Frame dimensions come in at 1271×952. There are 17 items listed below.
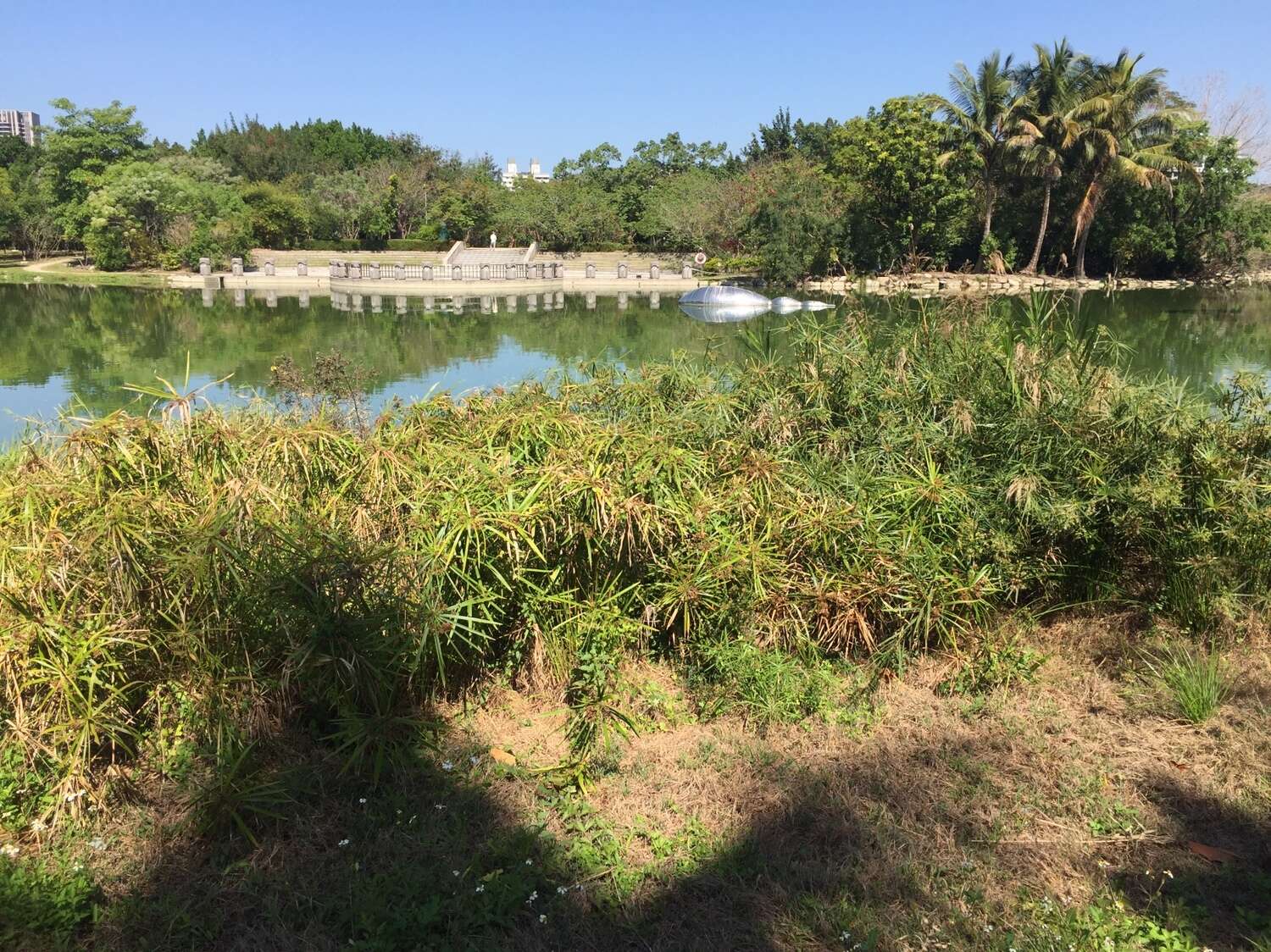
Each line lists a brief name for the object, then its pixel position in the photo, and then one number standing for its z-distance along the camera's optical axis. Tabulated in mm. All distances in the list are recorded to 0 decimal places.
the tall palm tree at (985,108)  26953
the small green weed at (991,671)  2916
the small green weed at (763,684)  2750
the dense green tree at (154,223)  28953
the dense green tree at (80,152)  31328
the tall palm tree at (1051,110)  26188
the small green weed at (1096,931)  1803
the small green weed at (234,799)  2164
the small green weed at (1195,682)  2654
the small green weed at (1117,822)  2197
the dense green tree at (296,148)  45750
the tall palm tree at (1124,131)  25844
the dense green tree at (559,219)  35969
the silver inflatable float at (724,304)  20281
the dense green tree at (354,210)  35469
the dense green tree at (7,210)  32469
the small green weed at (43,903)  1833
